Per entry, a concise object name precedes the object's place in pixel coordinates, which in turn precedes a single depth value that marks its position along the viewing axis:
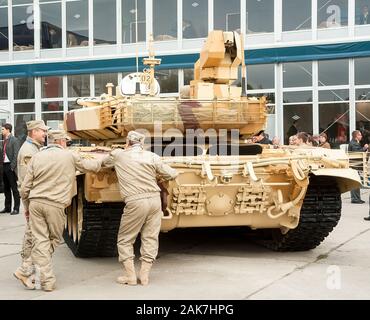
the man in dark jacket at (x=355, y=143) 15.97
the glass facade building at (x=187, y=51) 21.05
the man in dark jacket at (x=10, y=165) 13.09
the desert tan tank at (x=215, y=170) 7.40
